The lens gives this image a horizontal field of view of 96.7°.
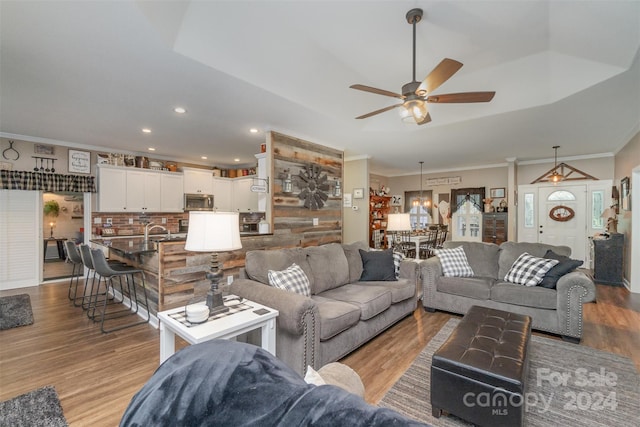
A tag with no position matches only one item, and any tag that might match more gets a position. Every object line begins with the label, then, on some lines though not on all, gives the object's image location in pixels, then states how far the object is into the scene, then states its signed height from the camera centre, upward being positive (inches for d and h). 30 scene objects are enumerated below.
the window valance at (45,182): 184.2 +19.6
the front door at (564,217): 257.3 -3.5
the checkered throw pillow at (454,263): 149.9 -26.9
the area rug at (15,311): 132.7 -52.4
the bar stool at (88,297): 145.4 -50.5
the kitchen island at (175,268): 124.6 -27.0
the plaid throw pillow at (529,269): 128.4 -26.3
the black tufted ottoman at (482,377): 63.9 -38.7
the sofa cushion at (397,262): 147.4 -25.9
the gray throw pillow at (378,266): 140.8 -27.2
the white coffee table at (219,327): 69.4 -29.5
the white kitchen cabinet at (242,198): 282.8 +13.4
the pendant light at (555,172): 231.5 +37.3
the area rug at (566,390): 74.0 -52.7
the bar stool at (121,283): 130.1 -39.2
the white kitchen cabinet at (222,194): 276.1 +16.9
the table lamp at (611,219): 219.3 -4.2
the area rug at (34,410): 71.8 -53.5
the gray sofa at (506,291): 115.0 -35.5
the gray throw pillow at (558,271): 123.4 -25.4
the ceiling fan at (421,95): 90.7 +38.7
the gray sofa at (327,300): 85.5 -33.9
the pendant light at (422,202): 333.7 +12.1
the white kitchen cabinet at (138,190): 211.8 +16.4
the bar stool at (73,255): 161.7 -25.9
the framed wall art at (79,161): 208.1 +36.3
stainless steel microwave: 253.3 +8.1
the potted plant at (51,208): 297.4 +2.1
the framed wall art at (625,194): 189.3 +13.6
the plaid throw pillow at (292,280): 101.7 -25.1
